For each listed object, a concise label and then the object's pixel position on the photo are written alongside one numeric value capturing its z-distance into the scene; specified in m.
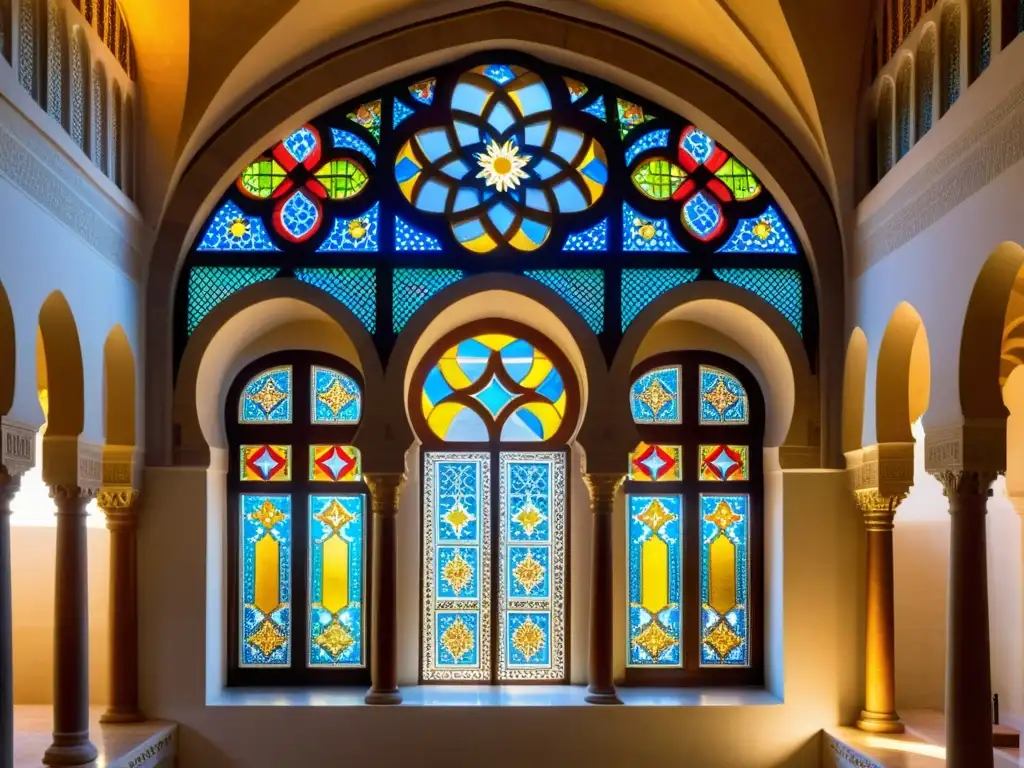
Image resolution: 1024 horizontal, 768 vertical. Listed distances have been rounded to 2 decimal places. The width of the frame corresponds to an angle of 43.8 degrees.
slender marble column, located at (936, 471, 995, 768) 7.42
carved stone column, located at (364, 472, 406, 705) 10.30
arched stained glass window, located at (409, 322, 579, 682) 11.20
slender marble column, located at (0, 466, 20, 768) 7.11
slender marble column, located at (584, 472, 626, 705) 10.34
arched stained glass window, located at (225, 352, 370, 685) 11.08
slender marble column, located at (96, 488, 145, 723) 9.94
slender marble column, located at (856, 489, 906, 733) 9.87
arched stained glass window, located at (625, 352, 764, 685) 11.15
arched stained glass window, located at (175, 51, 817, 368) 10.56
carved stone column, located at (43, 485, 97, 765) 8.85
